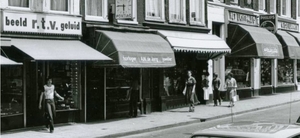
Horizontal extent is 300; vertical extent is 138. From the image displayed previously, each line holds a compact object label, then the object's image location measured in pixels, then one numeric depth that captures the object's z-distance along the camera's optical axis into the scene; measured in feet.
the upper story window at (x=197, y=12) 80.63
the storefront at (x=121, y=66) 57.77
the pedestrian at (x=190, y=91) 70.79
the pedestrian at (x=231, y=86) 78.48
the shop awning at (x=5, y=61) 44.32
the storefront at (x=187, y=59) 71.26
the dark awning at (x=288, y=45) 105.09
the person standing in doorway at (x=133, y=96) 63.46
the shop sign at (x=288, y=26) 112.97
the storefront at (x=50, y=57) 49.52
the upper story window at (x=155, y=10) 70.33
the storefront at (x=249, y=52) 91.40
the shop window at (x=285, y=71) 114.82
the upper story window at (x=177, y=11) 75.56
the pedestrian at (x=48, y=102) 49.83
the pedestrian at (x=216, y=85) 79.77
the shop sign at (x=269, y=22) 100.78
